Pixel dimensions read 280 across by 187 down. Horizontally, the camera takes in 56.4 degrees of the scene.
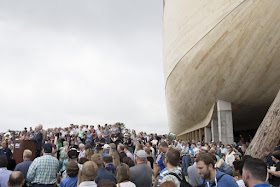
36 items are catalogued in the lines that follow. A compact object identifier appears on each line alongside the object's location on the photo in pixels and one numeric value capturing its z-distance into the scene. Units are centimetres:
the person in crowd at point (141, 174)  492
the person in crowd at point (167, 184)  247
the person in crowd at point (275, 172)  591
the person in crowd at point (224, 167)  694
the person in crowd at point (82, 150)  807
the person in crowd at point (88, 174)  370
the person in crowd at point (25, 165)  552
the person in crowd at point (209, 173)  343
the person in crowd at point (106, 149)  712
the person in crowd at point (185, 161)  1281
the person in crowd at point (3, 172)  476
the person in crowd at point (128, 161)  549
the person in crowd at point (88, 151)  680
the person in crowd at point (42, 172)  510
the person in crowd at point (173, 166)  363
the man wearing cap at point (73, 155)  560
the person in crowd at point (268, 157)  741
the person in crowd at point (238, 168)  503
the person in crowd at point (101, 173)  454
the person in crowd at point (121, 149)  747
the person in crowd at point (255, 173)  292
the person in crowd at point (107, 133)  1555
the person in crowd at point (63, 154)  866
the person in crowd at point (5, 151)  905
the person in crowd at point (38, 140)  1050
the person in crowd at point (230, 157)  1178
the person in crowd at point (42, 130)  1123
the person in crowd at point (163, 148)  591
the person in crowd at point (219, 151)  1500
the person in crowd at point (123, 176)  396
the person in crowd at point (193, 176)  558
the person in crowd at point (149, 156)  777
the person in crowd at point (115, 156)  582
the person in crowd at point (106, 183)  258
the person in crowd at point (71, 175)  428
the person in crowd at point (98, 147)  774
